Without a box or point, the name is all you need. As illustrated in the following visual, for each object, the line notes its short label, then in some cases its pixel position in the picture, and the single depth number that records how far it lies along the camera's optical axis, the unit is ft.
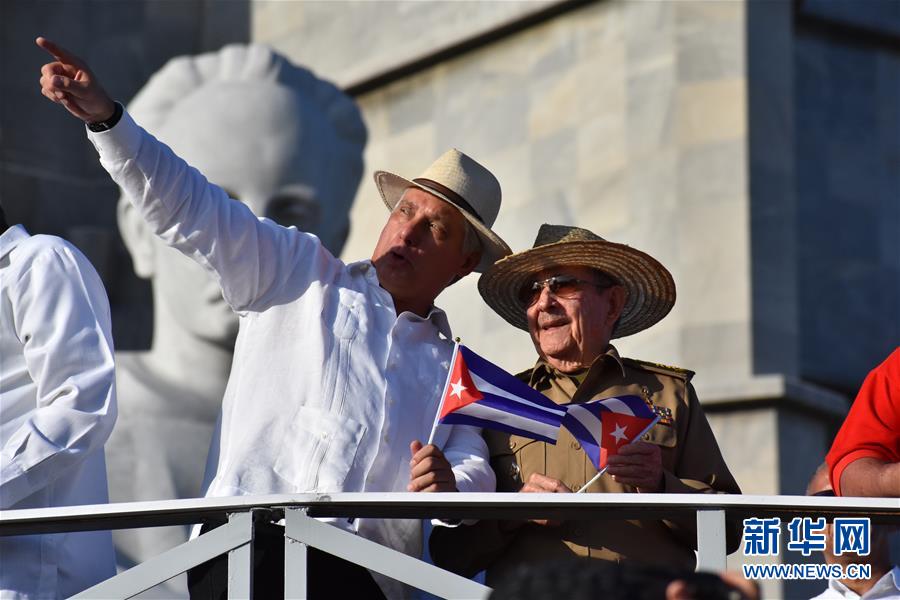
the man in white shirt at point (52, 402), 37.63
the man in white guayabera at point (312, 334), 39.32
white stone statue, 78.54
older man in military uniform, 38.45
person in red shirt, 37.22
